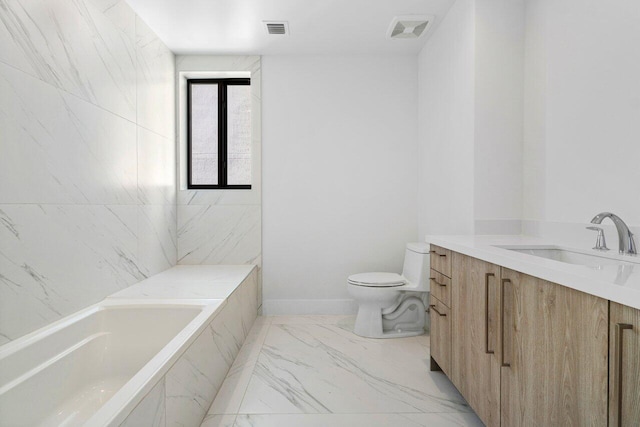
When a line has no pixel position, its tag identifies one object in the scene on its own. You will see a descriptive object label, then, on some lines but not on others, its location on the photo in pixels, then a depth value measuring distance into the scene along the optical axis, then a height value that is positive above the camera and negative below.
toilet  2.89 -0.67
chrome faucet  1.40 -0.09
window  3.69 +0.71
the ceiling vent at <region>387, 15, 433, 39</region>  2.78 +1.36
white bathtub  1.35 -0.63
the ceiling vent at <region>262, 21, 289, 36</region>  2.86 +1.36
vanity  0.85 -0.35
